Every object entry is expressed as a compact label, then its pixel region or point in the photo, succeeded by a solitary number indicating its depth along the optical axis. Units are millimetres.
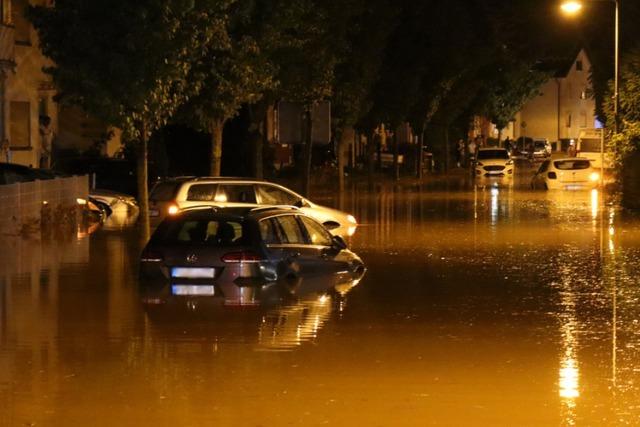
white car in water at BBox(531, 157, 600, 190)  54000
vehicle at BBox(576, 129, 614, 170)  59188
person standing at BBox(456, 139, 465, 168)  90412
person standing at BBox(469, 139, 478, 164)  96550
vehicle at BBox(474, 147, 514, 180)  70438
